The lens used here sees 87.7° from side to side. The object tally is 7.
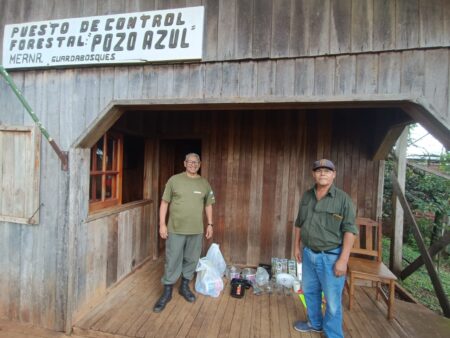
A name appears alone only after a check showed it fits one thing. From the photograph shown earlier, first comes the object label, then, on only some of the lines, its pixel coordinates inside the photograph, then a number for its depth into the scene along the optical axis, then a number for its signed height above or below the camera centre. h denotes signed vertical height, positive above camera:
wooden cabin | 1.52 +0.45
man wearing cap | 1.70 -0.50
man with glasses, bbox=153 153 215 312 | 2.32 -0.55
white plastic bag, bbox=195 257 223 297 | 2.51 -1.26
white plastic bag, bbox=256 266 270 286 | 2.75 -1.31
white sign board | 1.76 +0.98
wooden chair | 2.19 -0.98
